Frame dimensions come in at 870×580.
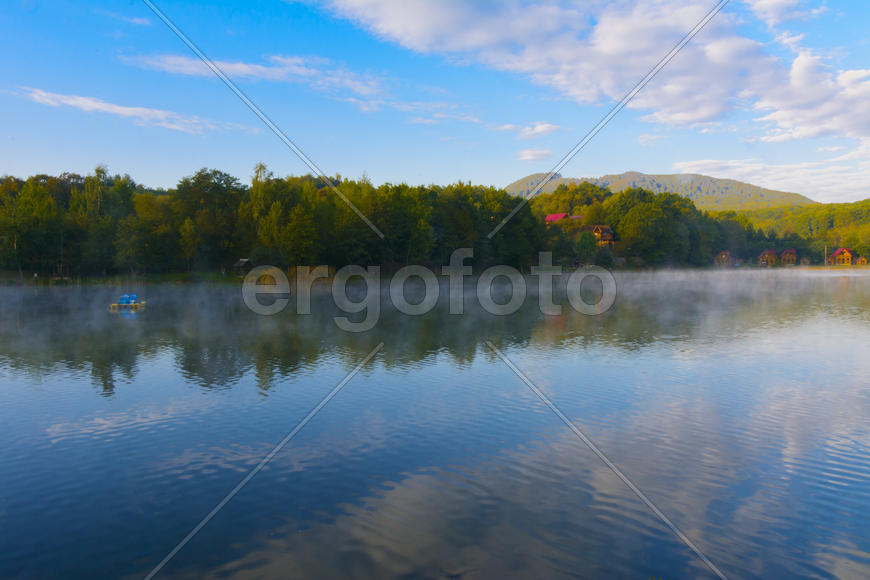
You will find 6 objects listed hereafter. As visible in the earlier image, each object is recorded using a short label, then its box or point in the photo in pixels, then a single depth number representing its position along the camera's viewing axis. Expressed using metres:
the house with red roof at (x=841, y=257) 170.50
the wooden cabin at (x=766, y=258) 170.88
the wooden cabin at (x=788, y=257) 176.38
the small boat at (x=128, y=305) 46.16
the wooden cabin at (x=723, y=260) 165.25
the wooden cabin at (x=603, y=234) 131.75
